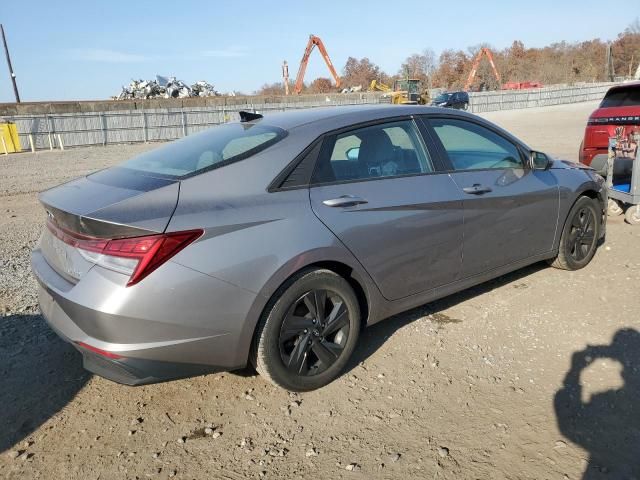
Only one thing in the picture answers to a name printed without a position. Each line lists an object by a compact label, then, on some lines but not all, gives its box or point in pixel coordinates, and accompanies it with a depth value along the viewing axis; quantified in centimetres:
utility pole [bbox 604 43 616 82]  8341
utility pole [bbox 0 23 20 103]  3575
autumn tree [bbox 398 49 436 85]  10175
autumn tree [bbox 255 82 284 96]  8248
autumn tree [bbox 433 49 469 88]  9381
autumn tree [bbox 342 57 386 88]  9221
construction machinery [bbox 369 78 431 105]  4044
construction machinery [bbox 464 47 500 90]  7336
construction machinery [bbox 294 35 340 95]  6031
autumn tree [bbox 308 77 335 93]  7944
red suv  684
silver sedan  250
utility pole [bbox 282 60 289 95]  5726
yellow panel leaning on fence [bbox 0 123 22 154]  2261
